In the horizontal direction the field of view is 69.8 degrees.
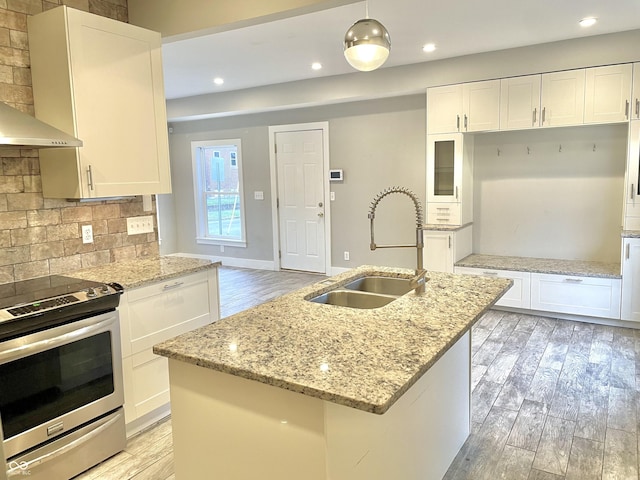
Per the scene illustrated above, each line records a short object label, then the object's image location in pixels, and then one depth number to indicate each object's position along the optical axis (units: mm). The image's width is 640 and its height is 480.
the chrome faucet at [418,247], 2158
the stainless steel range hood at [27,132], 2086
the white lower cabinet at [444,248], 4866
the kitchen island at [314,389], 1303
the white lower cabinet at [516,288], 4586
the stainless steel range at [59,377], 1975
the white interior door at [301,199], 6477
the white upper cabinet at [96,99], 2502
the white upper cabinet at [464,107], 4656
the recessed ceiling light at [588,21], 3727
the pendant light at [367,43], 2225
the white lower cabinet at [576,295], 4191
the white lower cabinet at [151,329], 2533
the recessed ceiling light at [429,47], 4352
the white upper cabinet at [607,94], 4059
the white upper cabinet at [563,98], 4250
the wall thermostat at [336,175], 6250
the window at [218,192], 7315
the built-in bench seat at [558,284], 4216
